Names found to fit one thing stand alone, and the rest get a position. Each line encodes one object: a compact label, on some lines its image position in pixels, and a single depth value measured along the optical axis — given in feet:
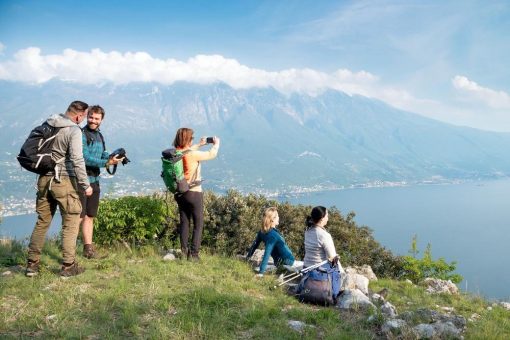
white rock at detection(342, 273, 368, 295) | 24.39
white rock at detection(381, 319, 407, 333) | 16.15
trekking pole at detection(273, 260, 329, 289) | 22.93
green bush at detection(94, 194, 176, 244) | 28.45
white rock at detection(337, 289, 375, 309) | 19.80
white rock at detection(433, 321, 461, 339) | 15.84
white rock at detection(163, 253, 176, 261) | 26.30
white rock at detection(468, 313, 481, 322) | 20.74
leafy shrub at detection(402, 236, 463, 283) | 40.83
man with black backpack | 19.83
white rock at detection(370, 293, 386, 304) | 21.06
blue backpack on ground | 20.88
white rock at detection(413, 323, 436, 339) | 15.55
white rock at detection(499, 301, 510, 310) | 26.15
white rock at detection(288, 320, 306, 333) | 16.30
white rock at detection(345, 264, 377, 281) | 31.58
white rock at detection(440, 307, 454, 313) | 22.66
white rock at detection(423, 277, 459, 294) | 30.17
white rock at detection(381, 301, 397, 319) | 18.68
